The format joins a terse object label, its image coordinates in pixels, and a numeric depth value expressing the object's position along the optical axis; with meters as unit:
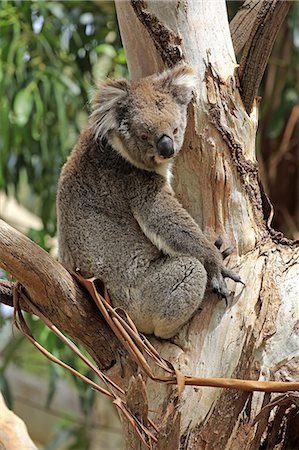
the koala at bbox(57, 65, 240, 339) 4.66
